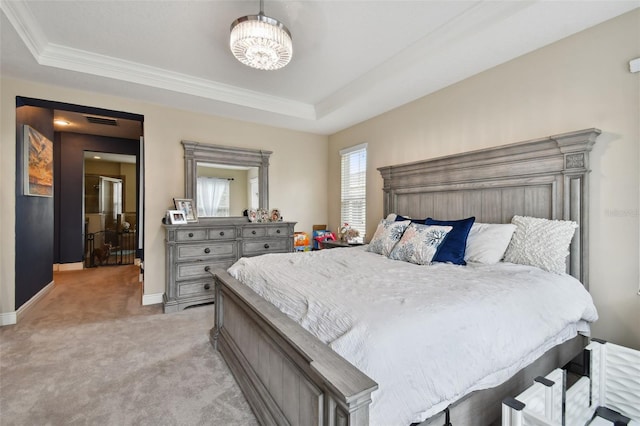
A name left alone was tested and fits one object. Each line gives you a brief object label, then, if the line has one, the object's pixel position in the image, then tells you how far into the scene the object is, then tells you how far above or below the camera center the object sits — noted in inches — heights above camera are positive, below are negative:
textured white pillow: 81.1 -9.2
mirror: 158.4 +23.4
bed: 42.2 -21.4
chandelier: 78.7 +48.1
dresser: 139.6 -19.9
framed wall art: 134.4 +26.0
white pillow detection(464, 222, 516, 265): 90.5 -10.0
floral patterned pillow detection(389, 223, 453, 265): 92.6 -10.3
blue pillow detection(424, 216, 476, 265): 92.2 -10.7
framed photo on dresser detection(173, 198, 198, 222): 151.6 +3.0
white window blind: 174.6 +16.4
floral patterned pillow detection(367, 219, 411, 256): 108.0 -9.9
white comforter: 42.8 -19.7
